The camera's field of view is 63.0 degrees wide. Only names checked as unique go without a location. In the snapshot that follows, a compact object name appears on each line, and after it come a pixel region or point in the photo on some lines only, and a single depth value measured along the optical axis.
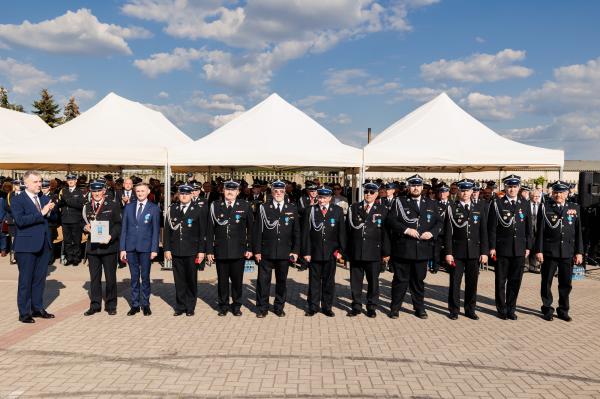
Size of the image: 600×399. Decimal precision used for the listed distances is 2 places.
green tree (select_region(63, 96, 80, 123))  52.06
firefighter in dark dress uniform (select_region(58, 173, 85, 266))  10.23
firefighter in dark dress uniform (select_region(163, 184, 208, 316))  6.52
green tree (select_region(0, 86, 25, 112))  43.66
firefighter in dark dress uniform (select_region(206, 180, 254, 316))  6.50
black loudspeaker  10.99
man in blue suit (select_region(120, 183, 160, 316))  6.45
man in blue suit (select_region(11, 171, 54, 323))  6.00
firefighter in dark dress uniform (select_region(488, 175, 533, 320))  6.65
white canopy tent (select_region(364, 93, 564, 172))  11.10
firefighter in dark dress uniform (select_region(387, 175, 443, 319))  6.55
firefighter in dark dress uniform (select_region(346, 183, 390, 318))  6.57
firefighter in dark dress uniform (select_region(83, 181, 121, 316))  6.48
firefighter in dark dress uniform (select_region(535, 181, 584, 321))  6.63
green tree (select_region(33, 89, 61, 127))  47.66
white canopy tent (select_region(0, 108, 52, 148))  15.40
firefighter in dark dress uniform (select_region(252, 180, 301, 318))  6.56
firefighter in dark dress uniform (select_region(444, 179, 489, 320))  6.62
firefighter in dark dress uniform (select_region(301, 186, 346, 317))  6.64
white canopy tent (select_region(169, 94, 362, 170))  10.41
